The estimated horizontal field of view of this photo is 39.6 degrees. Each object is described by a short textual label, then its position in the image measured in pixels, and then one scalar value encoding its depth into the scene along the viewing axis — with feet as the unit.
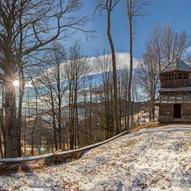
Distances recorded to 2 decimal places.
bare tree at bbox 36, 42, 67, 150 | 88.02
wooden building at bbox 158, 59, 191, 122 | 73.00
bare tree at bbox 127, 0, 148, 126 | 75.31
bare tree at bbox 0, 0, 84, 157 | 39.73
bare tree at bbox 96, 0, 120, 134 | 64.96
